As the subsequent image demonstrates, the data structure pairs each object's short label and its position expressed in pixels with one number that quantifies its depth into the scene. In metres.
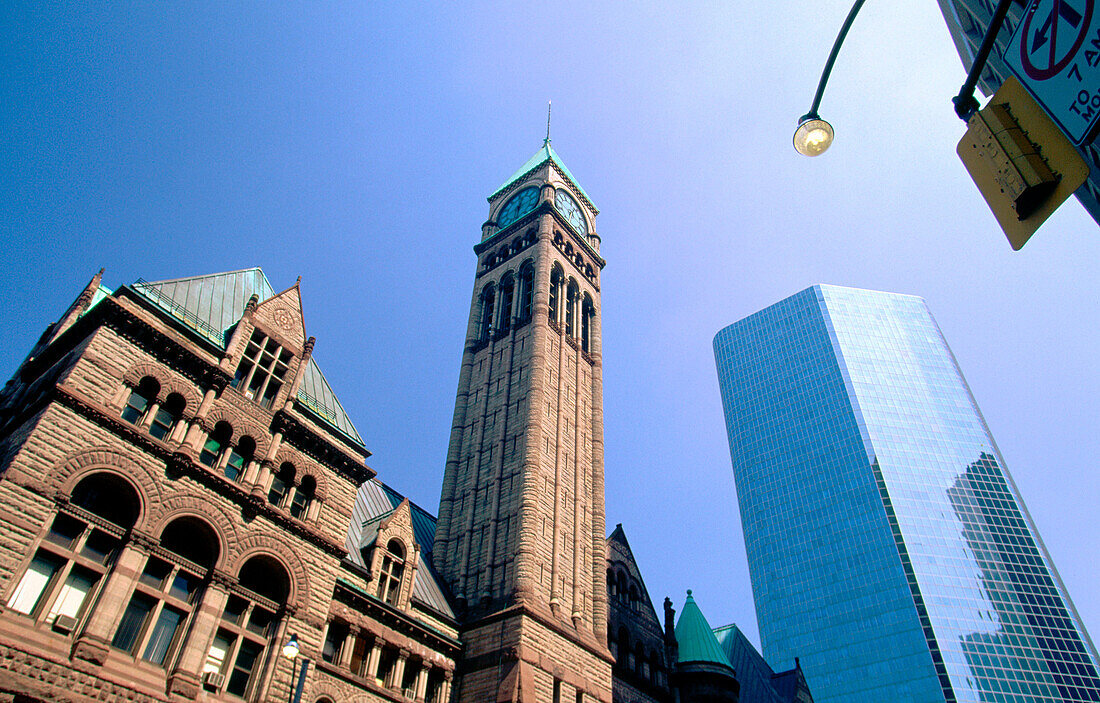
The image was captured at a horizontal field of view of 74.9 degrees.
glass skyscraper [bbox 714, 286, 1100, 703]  105.44
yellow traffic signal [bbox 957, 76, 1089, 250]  6.70
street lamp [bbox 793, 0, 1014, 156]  7.29
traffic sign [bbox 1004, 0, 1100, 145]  6.37
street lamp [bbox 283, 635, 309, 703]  17.47
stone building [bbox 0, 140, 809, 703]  20.42
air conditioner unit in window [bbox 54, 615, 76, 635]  19.36
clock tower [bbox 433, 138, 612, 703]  34.16
